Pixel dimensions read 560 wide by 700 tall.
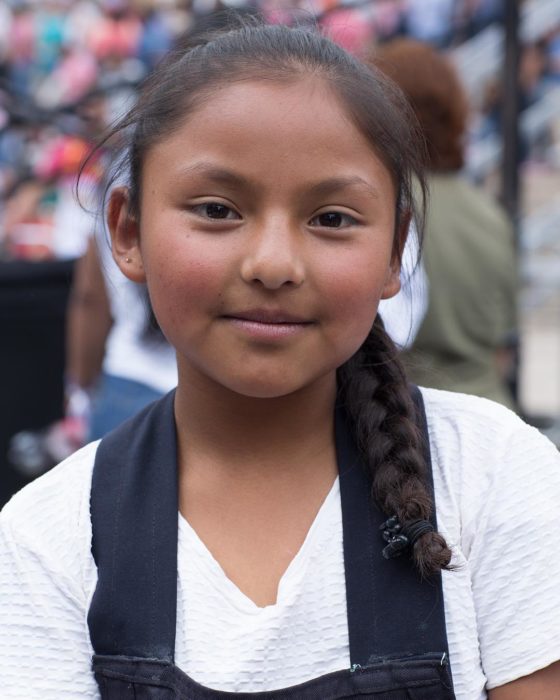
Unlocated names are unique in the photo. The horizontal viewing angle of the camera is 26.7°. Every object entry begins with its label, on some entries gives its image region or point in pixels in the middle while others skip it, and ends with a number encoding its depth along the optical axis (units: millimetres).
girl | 1238
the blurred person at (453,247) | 2951
